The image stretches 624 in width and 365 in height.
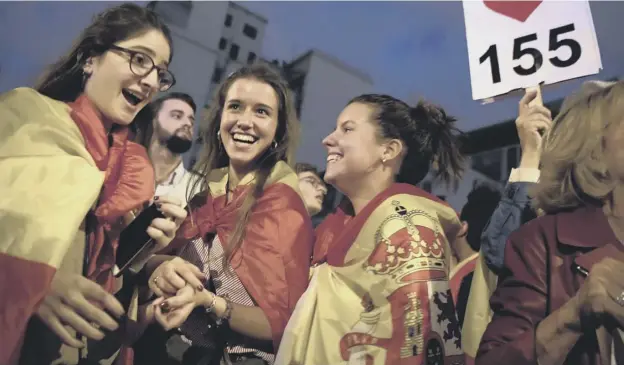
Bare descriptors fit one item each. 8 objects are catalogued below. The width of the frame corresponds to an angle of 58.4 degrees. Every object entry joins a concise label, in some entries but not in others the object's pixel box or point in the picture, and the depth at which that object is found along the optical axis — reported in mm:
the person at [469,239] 1207
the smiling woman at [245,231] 1109
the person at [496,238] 1028
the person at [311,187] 1380
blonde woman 759
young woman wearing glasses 1001
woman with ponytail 1056
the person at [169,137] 1271
